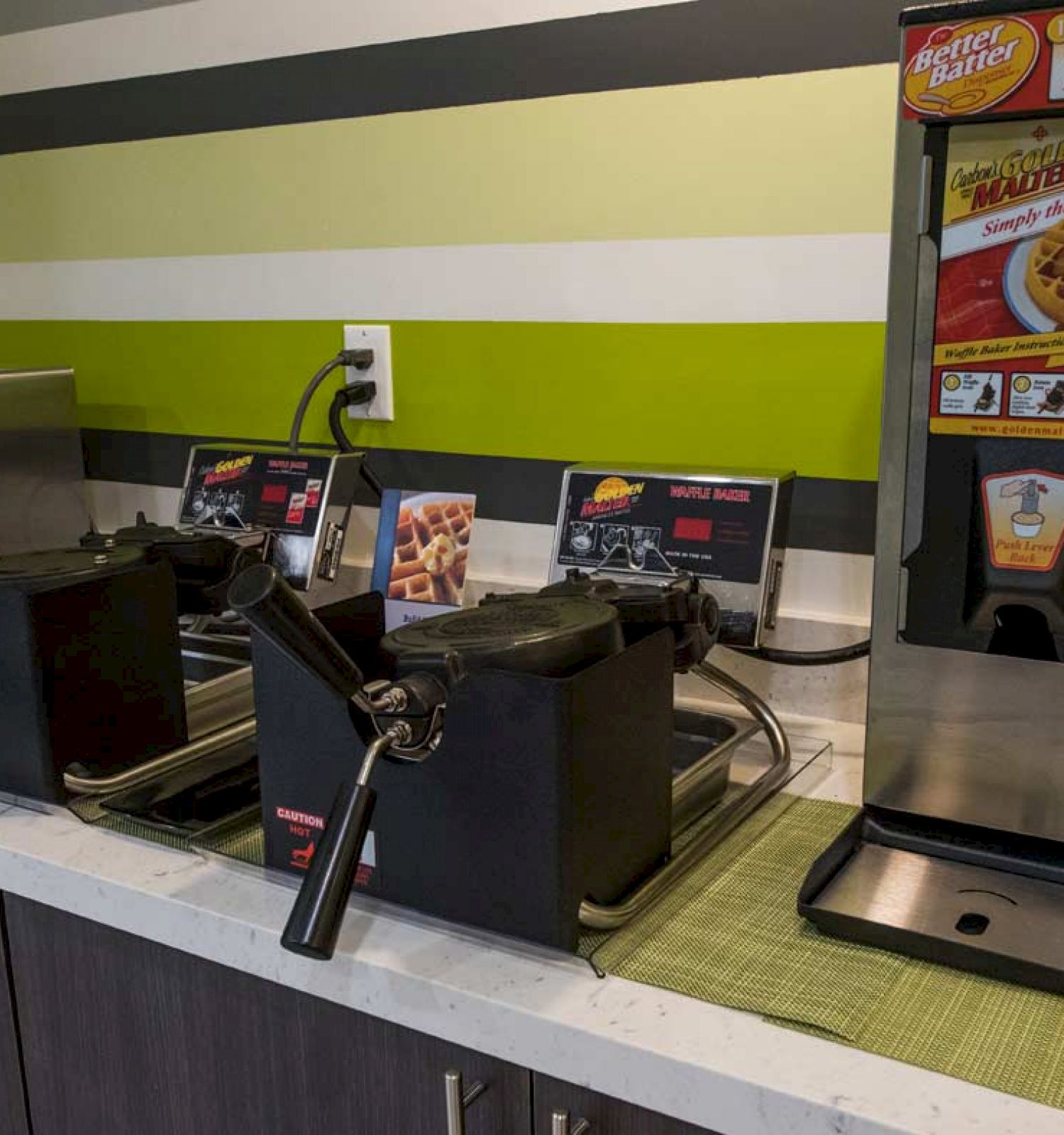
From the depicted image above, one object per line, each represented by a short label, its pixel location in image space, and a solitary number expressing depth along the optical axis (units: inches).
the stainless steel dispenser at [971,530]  30.8
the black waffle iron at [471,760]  29.0
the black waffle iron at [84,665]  38.8
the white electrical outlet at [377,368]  57.9
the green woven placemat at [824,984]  27.1
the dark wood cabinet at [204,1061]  31.8
